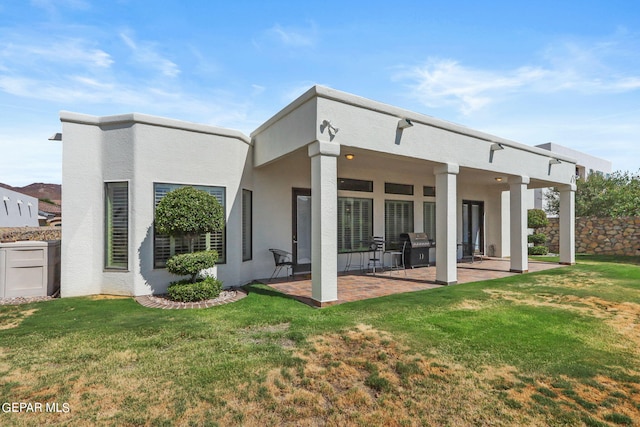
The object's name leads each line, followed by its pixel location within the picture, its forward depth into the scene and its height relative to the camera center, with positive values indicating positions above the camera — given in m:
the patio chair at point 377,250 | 9.23 -1.04
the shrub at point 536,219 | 14.94 -0.11
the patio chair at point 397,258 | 9.62 -1.34
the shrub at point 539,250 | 14.06 -1.56
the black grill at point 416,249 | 9.80 -1.04
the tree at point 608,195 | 14.87 +1.16
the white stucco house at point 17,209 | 20.70 +0.71
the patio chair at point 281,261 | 8.00 -1.20
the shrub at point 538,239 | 14.71 -1.08
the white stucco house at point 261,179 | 5.64 +0.92
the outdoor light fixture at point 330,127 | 5.42 +1.62
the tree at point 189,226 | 5.96 -0.17
